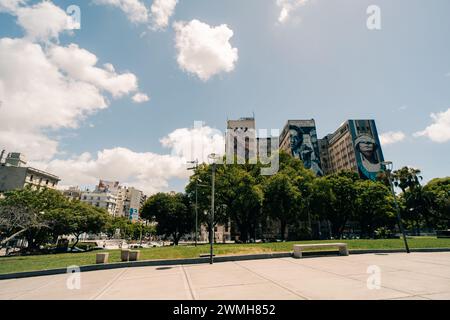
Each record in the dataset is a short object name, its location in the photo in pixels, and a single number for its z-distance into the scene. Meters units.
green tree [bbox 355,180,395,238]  43.25
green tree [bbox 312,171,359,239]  38.88
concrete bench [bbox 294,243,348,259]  13.48
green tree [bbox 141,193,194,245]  42.59
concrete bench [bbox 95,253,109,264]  12.43
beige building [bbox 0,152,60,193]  59.41
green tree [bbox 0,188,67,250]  23.38
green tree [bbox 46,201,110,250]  32.97
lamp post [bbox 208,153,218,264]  14.70
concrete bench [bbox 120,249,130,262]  12.94
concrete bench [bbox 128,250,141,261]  13.01
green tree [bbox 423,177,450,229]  44.98
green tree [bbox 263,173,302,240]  32.72
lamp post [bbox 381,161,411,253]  16.45
